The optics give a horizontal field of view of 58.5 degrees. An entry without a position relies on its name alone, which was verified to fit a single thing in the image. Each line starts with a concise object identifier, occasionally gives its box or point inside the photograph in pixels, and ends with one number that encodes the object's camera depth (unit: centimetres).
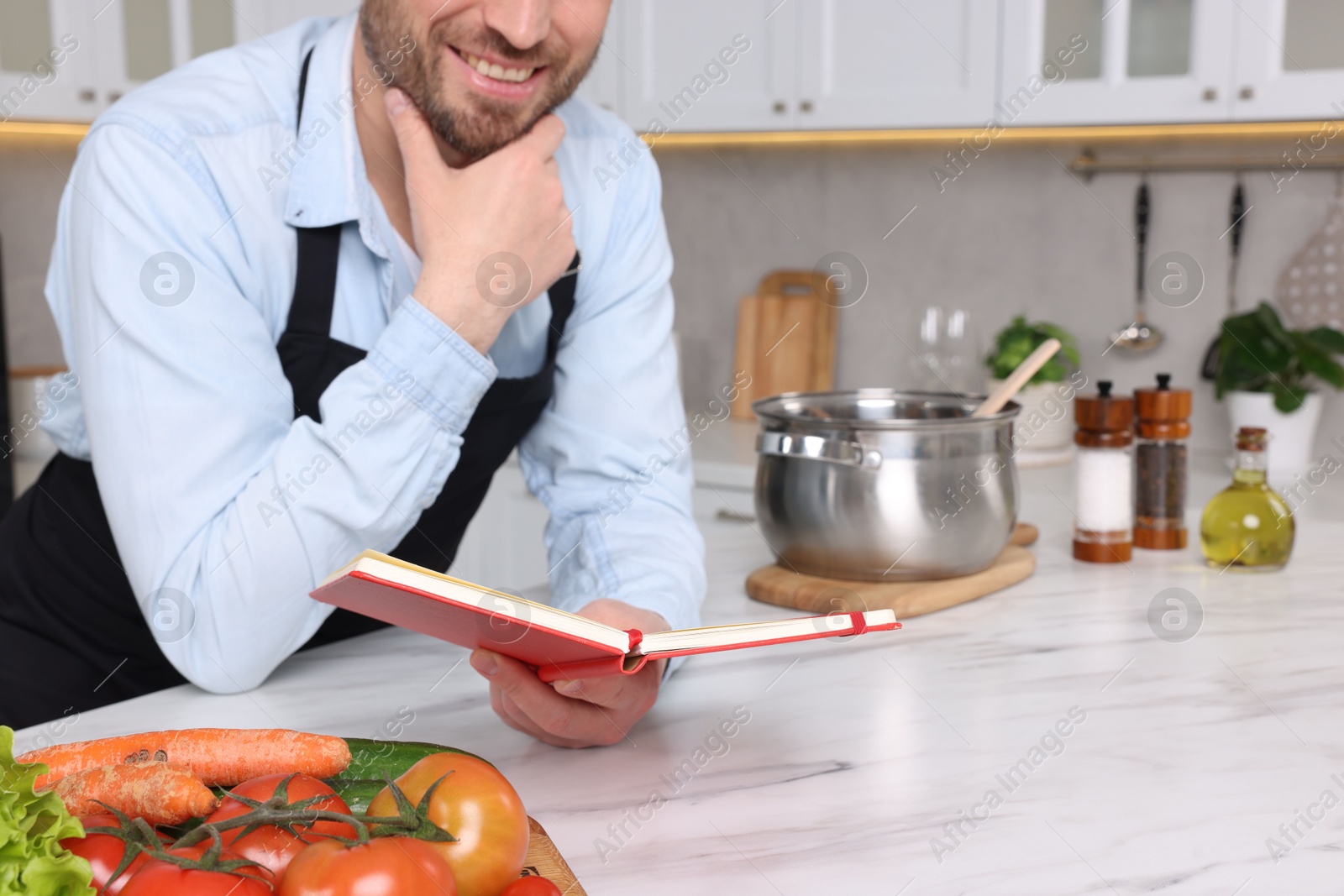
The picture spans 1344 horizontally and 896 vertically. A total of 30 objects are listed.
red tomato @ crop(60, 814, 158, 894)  47
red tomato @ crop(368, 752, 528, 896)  53
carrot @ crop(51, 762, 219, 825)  56
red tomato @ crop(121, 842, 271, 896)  43
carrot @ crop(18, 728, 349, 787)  66
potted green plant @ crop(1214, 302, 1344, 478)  212
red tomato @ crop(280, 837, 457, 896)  45
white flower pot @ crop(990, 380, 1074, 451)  234
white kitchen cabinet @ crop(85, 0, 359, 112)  243
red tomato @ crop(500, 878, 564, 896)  52
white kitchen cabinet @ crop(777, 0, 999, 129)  215
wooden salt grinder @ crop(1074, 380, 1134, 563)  136
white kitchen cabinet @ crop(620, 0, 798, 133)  234
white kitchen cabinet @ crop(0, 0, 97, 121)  238
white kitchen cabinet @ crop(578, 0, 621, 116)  246
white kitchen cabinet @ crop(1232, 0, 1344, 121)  194
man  90
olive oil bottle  131
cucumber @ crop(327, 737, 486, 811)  64
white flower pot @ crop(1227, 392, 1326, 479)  215
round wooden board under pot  117
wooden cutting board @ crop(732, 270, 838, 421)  273
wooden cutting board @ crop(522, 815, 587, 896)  58
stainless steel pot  117
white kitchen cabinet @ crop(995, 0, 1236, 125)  200
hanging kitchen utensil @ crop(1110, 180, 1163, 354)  241
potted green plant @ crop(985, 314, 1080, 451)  235
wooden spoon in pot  127
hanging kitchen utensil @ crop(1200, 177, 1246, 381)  232
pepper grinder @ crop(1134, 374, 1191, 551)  139
